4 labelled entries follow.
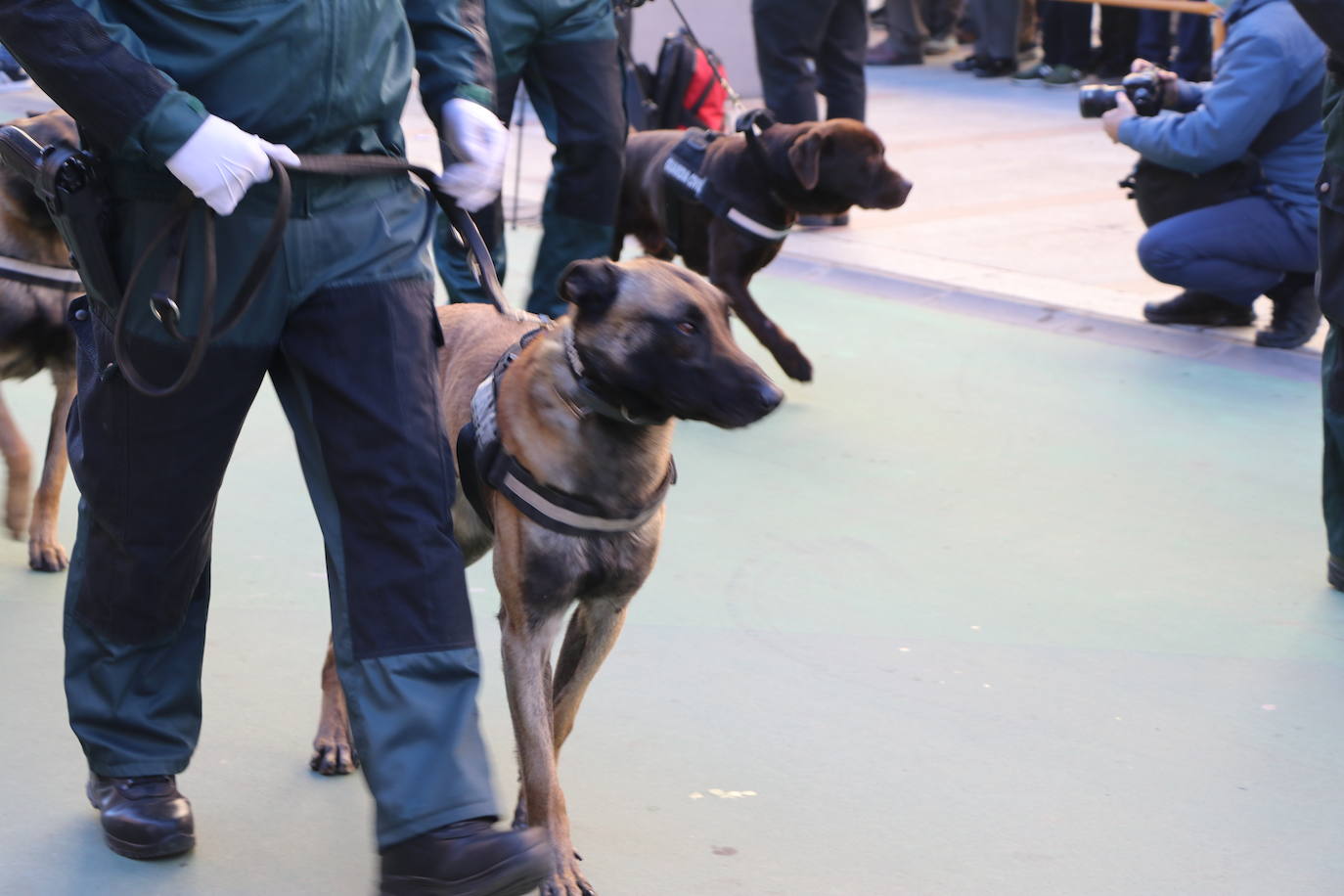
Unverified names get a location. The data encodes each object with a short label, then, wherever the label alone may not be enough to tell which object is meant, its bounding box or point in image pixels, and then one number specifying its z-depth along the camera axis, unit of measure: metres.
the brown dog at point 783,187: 10.72
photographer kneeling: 11.09
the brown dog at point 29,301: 7.25
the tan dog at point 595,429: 5.14
